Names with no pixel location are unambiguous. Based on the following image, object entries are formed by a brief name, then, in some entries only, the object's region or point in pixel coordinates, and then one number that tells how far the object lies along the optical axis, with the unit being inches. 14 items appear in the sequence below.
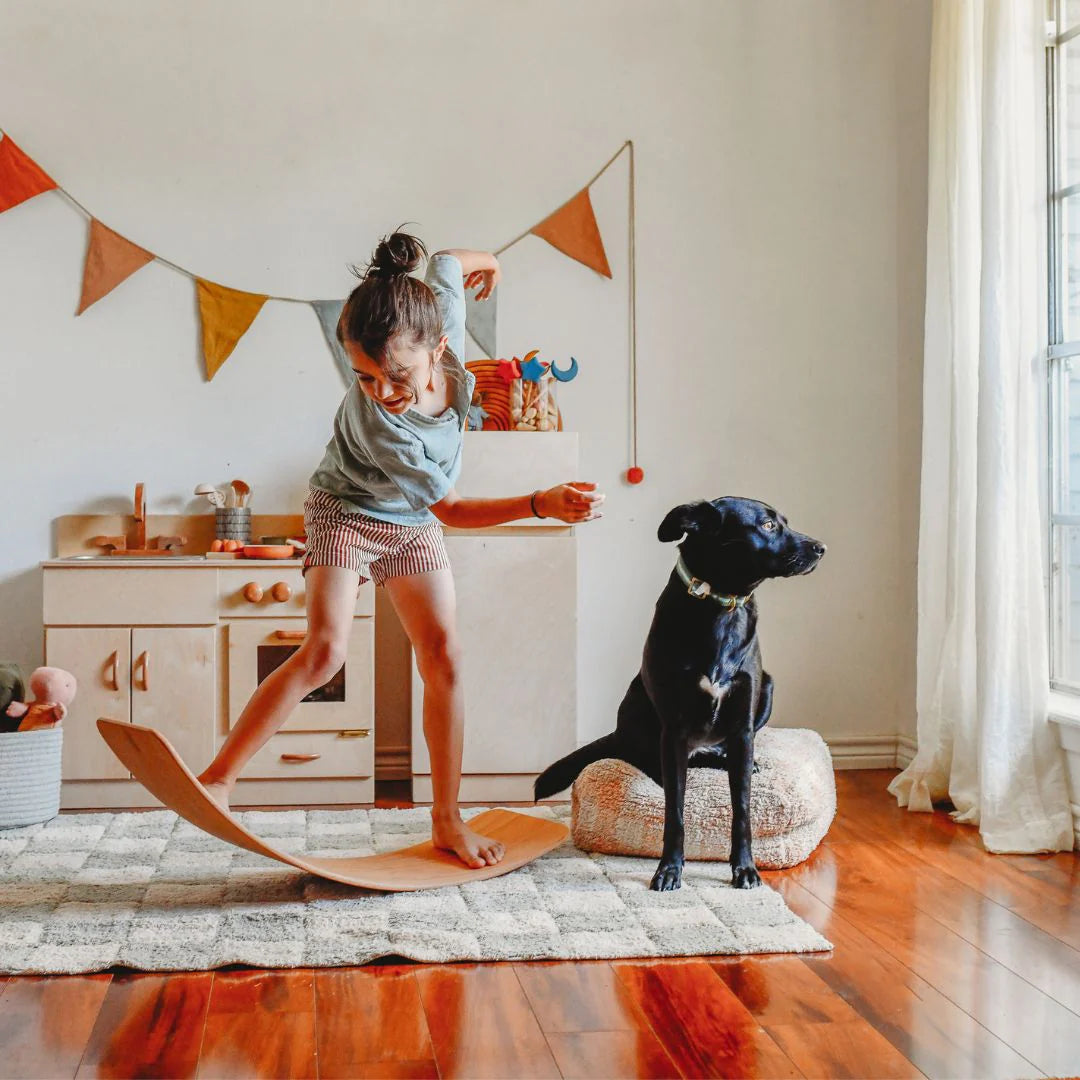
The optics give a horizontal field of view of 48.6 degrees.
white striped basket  102.7
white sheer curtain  101.8
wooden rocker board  73.7
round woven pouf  91.8
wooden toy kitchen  113.0
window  107.9
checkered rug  71.0
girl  77.9
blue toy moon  127.8
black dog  83.0
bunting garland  124.1
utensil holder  122.2
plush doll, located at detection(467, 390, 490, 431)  119.1
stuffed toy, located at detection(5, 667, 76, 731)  108.0
